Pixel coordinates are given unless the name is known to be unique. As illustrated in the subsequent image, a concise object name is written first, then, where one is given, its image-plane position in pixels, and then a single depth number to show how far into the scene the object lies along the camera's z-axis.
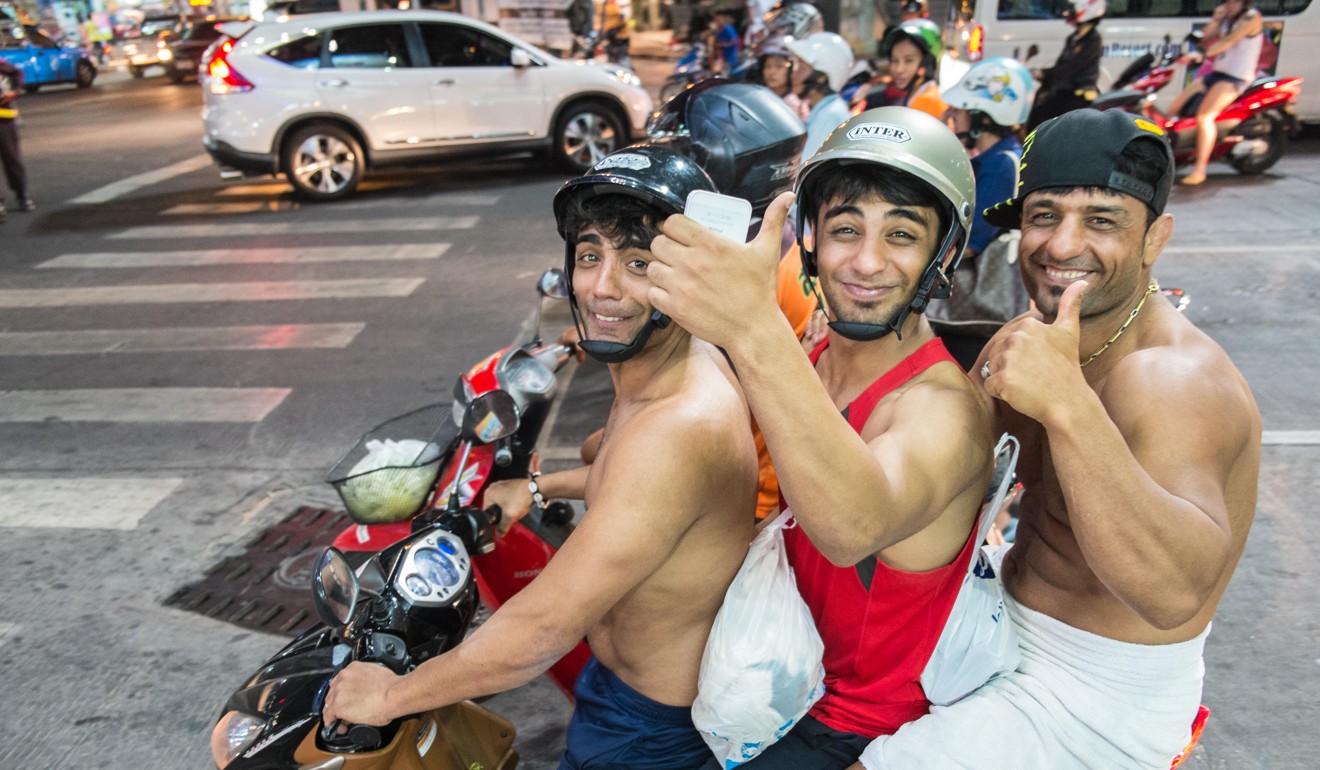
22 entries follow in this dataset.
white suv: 10.65
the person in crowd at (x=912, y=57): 7.26
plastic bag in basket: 2.95
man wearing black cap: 1.63
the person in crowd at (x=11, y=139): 10.20
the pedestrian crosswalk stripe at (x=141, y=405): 5.79
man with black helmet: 1.88
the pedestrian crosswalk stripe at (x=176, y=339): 6.86
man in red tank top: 1.58
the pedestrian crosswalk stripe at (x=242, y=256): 8.91
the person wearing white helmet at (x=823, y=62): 8.01
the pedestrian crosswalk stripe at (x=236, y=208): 10.93
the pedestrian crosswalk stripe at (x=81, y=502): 4.68
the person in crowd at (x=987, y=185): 3.15
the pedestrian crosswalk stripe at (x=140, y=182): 11.64
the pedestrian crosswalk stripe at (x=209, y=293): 7.89
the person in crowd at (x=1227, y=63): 10.05
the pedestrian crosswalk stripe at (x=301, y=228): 9.87
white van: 11.53
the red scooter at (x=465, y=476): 2.94
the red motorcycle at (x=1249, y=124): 10.16
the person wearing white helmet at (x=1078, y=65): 9.20
